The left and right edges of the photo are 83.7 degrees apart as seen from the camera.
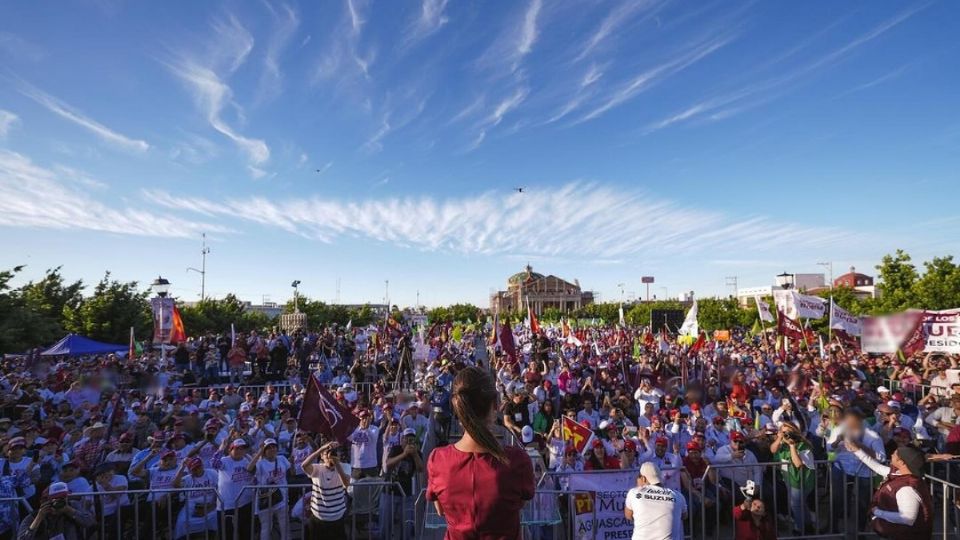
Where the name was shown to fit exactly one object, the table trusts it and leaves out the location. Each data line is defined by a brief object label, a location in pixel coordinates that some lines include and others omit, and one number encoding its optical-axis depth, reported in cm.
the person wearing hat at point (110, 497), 660
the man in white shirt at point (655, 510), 432
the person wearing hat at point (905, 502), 471
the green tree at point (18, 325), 1596
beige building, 13262
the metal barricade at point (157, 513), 630
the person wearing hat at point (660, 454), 757
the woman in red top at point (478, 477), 211
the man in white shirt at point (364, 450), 837
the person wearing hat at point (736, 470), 717
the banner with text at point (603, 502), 618
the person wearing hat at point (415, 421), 996
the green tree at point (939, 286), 2464
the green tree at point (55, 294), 2653
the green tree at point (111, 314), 2606
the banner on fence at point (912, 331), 1430
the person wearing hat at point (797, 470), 696
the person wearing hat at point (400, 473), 665
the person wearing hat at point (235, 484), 676
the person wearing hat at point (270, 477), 679
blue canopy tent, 1756
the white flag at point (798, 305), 1864
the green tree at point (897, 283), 2602
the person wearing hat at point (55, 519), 558
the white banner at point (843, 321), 1794
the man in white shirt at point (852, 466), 686
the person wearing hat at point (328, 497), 616
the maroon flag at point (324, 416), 713
